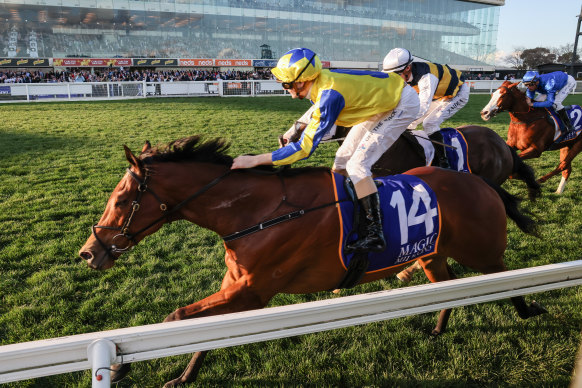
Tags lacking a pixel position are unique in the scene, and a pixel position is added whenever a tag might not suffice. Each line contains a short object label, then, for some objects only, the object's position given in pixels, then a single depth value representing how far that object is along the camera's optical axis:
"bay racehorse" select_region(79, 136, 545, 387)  2.32
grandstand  42.06
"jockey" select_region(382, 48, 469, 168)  4.59
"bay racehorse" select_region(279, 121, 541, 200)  4.41
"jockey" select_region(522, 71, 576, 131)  6.59
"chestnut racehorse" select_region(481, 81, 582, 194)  6.62
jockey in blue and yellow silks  2.42
